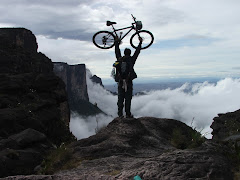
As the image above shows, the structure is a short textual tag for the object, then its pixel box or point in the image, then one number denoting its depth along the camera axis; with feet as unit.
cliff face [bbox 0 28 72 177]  35.12
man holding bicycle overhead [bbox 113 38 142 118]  39.96
